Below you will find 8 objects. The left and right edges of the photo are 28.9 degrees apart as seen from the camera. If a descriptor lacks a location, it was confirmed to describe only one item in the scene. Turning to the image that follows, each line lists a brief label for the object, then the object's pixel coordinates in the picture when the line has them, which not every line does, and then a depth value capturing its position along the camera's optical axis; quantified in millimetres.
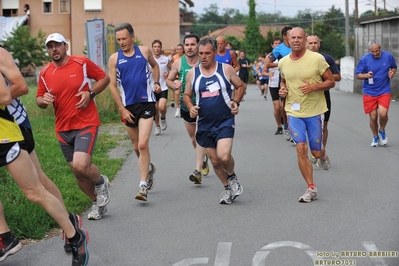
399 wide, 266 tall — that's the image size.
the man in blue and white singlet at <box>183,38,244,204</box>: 8758
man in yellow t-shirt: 8977
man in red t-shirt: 7844
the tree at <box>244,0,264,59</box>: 79312
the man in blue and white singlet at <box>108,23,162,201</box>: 9219
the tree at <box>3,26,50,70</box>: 53750
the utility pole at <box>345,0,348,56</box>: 45531
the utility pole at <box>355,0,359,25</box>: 43425
